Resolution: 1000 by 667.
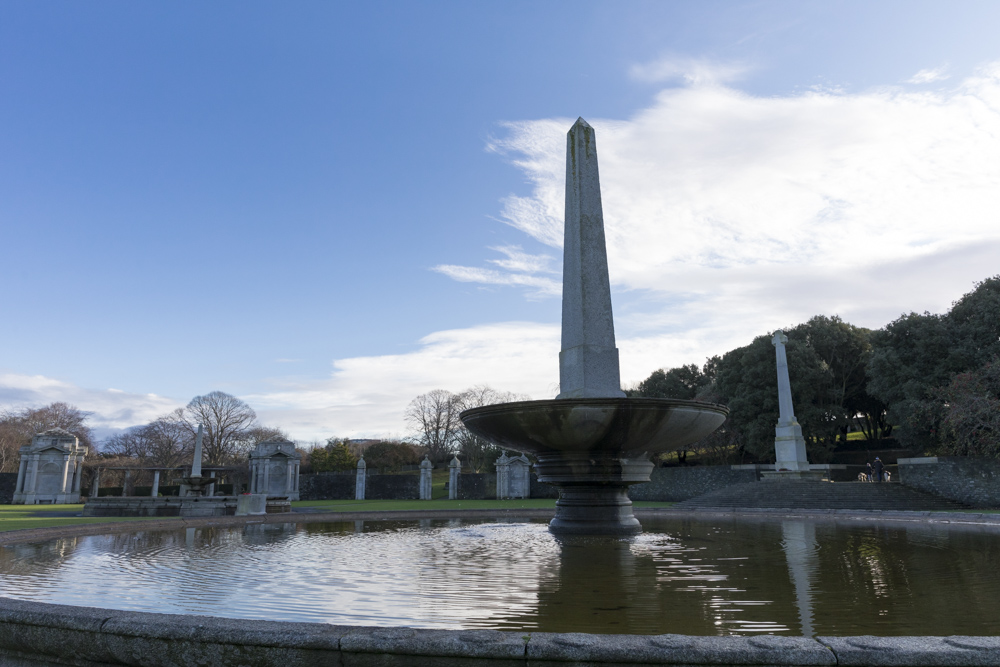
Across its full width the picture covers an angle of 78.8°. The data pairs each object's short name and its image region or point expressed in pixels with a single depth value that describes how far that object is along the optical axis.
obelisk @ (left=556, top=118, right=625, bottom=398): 9.22
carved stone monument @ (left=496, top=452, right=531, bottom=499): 35.22
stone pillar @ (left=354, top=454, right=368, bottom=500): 39.69
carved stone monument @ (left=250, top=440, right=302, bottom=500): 41.24
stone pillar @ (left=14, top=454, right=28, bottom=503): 35.53
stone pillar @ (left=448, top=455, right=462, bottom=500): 37.28
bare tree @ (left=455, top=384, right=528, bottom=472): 46.25
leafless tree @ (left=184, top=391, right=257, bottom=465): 62.06
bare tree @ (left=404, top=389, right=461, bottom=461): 65.44
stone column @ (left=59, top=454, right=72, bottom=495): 36.34
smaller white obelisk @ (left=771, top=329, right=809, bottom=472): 27.86
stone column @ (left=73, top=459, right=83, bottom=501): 38.41
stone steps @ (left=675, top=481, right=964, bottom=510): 20.02
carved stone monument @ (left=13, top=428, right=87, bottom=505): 35.50
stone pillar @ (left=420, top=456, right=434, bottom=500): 37.78
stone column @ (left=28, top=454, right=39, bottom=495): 35.38
